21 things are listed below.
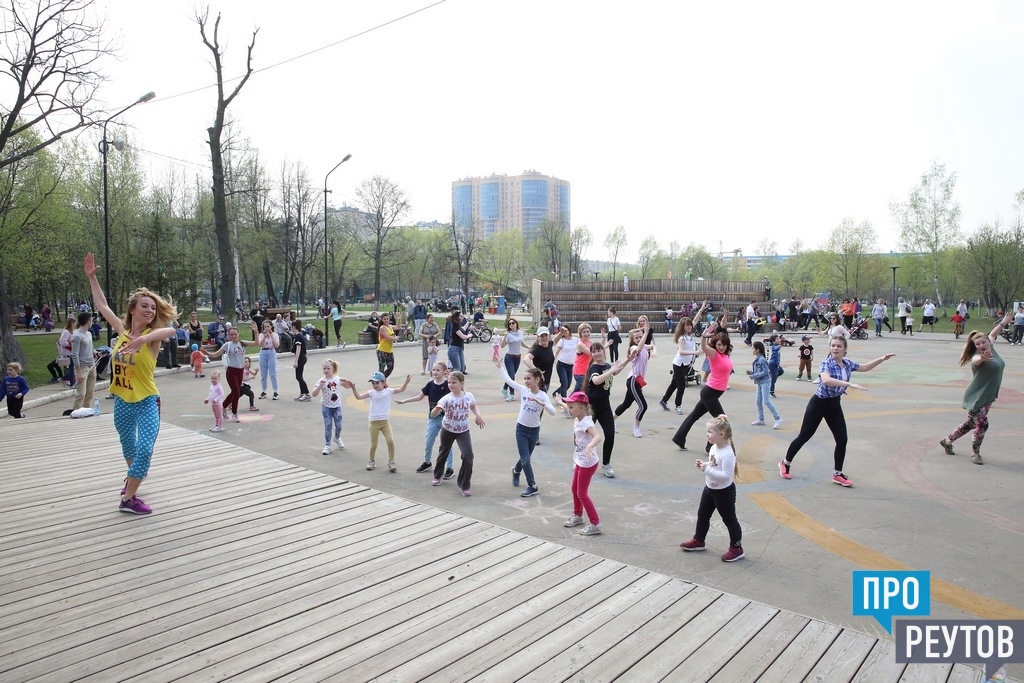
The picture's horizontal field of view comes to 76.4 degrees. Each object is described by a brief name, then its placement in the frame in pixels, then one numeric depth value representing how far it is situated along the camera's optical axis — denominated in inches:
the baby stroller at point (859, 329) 1227.9
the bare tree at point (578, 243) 3363.7
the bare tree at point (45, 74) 696.4
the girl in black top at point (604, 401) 322.0
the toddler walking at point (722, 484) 218.5
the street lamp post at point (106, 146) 757.3
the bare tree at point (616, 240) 3563.0
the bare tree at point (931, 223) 2151.8
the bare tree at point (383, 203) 2316.7
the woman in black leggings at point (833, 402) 309.7
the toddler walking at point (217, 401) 437.7
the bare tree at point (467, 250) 2556.6
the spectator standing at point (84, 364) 488.7
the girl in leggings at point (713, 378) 375.6
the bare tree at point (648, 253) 3843.5
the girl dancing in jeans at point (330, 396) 377.4
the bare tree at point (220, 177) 1264.8
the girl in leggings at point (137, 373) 233.8
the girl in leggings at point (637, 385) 432.1
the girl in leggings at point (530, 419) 301.0
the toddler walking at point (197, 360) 526.3
